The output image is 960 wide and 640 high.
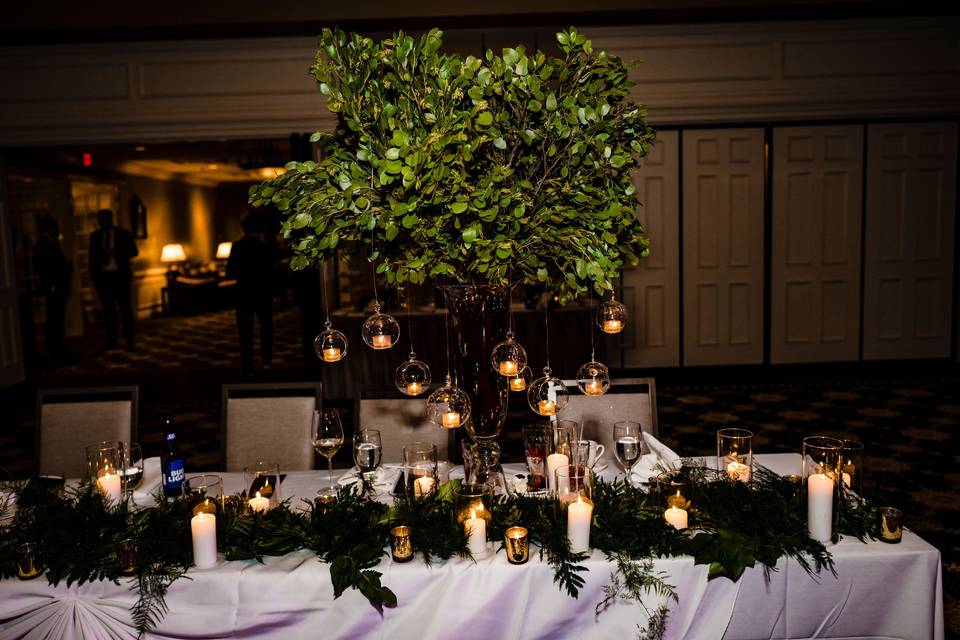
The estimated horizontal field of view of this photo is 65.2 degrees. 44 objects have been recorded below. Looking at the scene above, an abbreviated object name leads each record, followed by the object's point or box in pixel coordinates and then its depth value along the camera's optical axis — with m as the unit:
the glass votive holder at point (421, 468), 1.89
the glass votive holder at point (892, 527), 1.67
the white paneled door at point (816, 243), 6.69
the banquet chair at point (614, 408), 2.78
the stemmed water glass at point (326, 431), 2.10
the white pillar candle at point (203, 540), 1.65
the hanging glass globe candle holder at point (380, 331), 1.87
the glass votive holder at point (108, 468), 2.00
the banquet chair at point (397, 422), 2.74
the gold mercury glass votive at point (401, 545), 1.65
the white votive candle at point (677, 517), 1.71
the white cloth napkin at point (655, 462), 2.21
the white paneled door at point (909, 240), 6.68
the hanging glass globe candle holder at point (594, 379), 1.94
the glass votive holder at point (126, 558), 1.63
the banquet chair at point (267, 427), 2.83
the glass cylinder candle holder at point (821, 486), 1.66
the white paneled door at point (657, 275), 6.66
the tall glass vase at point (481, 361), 1.94
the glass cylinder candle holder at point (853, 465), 1.76
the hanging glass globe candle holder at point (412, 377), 1.92
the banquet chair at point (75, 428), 2.84
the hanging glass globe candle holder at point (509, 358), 1.80
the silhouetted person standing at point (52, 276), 8.34
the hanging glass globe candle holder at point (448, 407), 1.84
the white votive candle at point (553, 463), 1.93
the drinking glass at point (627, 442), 2.02
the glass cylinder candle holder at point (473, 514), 1.65
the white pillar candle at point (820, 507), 1.65
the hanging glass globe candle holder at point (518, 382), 2.08
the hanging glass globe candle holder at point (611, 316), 1.96
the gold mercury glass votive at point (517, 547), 1.62
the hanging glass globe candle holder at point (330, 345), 1.92
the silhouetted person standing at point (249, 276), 6.96
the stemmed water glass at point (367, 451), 2.02
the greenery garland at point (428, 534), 1.60
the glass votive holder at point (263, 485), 1.87
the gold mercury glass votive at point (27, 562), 1.64
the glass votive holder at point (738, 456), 1.95
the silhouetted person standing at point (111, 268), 9.16
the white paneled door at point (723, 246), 6.68
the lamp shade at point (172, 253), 12.89
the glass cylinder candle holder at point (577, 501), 1.65
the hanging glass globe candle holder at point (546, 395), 1.94
